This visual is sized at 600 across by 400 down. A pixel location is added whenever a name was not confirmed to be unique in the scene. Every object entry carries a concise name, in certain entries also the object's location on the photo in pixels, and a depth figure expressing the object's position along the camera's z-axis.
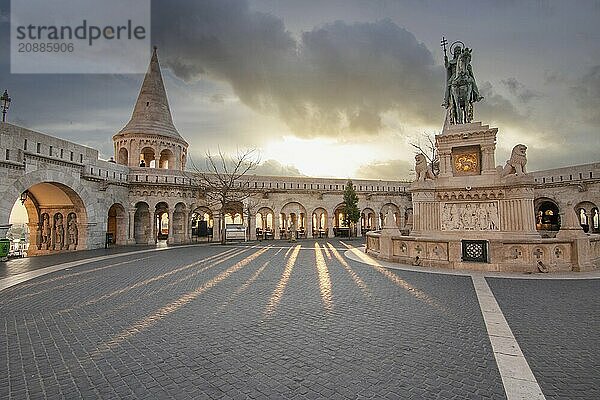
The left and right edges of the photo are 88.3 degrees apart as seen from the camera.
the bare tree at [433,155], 32.27
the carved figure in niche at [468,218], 13.91
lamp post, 16.47
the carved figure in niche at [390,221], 14.20
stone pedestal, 10.79
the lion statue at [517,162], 13.20
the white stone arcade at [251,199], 13.11
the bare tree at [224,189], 30.03
